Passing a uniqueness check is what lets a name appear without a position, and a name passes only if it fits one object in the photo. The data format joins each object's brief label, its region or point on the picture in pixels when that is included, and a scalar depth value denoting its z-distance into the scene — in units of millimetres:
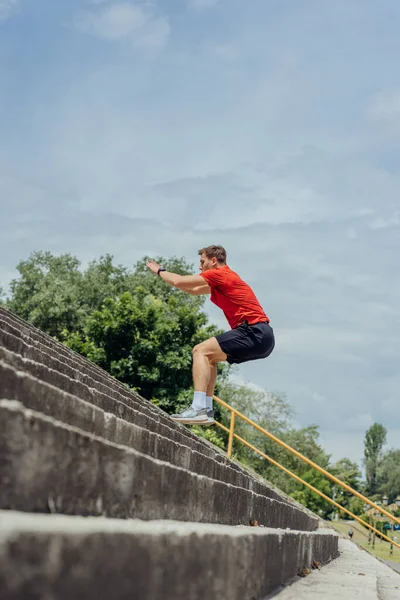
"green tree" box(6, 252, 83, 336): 38438
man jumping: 6391
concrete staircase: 1048
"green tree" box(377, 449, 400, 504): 143262
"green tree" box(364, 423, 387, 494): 146875
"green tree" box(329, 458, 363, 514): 87900
